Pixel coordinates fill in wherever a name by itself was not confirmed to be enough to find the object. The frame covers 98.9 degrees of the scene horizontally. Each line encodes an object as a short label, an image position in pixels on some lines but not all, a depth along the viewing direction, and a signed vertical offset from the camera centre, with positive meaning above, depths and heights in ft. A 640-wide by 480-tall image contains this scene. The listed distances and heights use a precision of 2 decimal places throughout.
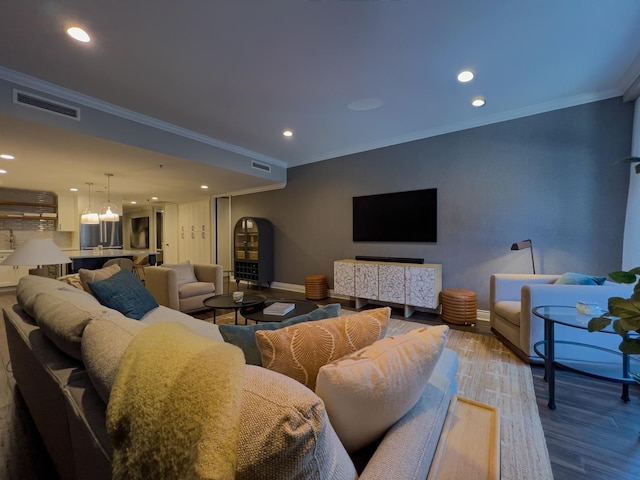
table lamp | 8.33 -0.52
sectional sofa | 1.54 -1.53
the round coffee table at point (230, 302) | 9.13 -2.26
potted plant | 2.52 -0.75
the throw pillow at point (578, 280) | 7.95 -1.23
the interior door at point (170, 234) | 27.58 +0.38
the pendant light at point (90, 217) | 16.65 +1.25
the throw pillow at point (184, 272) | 13.23 -1.73
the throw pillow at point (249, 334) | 3.15 -1.17
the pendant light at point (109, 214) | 16.24 +1.44
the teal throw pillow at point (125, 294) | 7.22 -1.57
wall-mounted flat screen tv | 13.60 +1.14
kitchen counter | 16.24 -1.27
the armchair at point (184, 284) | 11.79 -2.19
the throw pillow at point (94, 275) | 8.81 -1.22
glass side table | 5.86 -2.87
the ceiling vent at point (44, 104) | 8.43 +4.33
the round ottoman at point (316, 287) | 16.31 -2.94
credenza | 12.29 -2.15
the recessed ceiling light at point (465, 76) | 8.52 +5.18
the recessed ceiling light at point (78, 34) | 6.61 +5.02
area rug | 4.65 -3.73
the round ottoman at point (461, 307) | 11.35 -2.89
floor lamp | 10.32 -0.26
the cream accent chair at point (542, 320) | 7.25 -2.40
